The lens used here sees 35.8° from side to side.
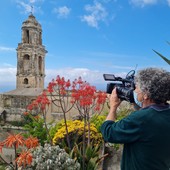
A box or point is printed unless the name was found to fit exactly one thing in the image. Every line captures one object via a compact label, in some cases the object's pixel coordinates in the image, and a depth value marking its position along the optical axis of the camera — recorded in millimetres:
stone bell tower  30188
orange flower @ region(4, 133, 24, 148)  2846
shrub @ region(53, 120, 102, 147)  4512
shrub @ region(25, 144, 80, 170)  2797
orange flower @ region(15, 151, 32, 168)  2760
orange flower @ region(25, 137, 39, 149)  3137
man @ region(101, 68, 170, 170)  1526
